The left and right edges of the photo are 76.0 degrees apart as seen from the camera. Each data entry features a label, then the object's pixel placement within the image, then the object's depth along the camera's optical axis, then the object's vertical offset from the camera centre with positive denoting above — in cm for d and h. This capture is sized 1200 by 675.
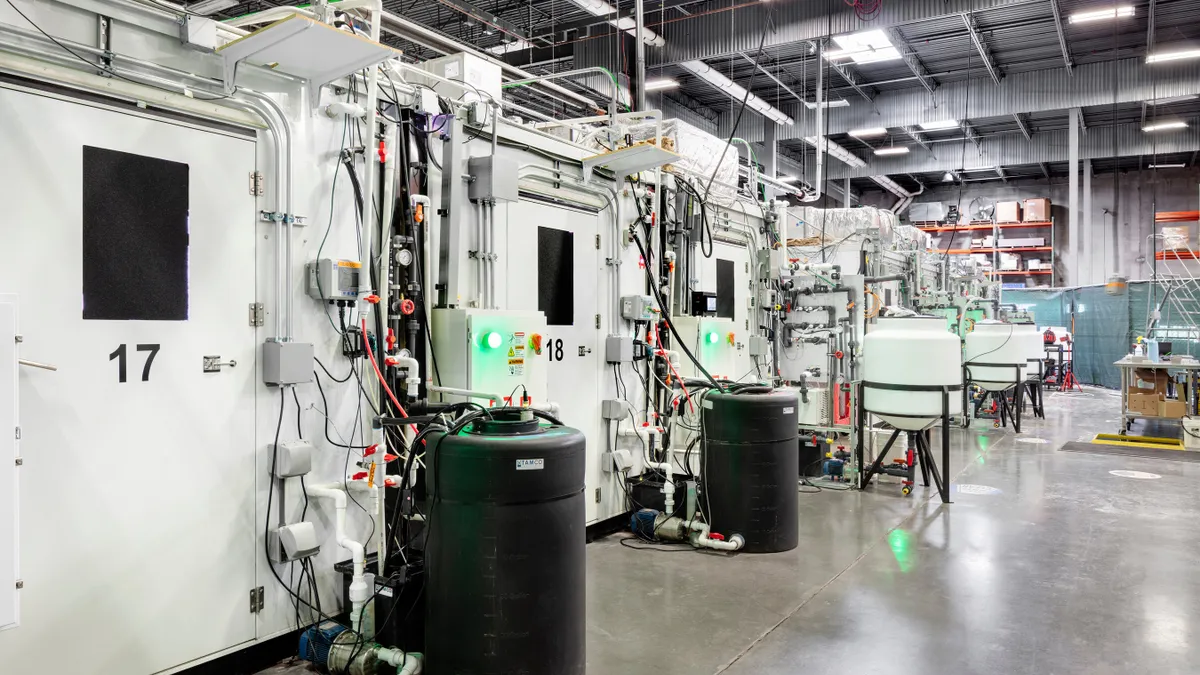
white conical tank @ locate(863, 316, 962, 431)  607 -33
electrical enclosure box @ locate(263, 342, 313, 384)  305 -13
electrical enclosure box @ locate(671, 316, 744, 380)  587 -10
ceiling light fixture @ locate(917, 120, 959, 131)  1334 +371
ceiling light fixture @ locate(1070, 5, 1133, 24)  927 +385
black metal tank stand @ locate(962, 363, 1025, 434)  992 -96
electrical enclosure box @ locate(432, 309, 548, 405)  377 -9
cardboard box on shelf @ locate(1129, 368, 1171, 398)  925 -63
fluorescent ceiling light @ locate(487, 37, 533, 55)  946 +352
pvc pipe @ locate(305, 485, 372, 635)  296 -91
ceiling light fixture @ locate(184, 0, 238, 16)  294 +128
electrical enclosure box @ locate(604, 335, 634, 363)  516 -12
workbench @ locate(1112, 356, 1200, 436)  868 -59
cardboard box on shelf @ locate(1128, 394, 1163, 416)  927 -90
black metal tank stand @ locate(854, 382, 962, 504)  607 -106
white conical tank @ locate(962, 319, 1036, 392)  982 -33
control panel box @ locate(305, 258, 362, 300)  320 +21
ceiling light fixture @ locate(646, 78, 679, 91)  1085 +352
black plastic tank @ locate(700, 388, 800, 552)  462 -83
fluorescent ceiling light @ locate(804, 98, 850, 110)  1291 +394
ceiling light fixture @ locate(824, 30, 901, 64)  935 +358
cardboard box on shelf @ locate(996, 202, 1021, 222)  1781 +273
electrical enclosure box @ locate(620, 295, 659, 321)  528 +16
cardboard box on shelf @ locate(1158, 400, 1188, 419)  912 -95
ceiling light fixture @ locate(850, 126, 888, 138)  1330 +349
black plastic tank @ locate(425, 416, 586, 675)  269 -80
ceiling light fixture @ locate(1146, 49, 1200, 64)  1025 +370
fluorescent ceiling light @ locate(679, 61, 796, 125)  1042 +353
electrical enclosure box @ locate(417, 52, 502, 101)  412 +140
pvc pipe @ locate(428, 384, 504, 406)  325 -28
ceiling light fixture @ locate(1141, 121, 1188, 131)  1410 +381
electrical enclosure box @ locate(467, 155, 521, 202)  403 +80
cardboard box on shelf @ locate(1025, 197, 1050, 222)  1753 +273
